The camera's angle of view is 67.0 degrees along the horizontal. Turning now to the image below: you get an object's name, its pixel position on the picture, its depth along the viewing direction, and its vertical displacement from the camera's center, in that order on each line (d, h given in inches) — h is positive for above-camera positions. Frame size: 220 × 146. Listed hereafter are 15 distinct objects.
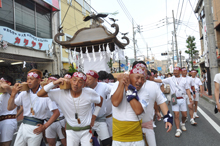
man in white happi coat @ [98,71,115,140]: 162.9 -38.1
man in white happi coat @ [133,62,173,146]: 105.9 -21.7
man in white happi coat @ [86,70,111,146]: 145.2 -32.2
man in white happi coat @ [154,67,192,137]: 211.6 -25.0
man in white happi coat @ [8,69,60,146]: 114.0 -24.0
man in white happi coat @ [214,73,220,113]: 156.1 -16.7
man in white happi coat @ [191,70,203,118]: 273.9 -25.5
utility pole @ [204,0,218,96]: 371.6 +71.4
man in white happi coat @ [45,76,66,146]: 146.1 -49.0
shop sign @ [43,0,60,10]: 563.5 +257.2
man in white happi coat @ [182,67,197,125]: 232.8 -17.1
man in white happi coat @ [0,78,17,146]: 131.1 -34.2
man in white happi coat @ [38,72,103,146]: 109.2 -20.3
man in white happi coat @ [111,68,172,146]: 86.6 -20.2
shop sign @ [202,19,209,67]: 410.6 +73.5
